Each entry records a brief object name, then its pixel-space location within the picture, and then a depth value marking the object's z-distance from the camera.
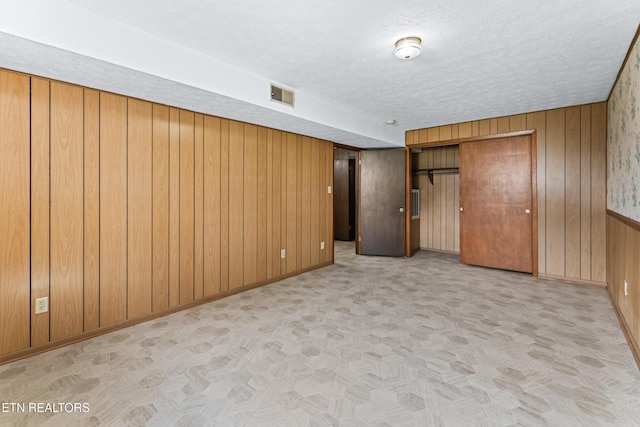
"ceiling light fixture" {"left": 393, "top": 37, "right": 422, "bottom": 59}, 2.38
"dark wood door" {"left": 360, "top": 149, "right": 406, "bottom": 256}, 5.90
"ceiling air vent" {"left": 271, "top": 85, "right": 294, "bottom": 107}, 3.27
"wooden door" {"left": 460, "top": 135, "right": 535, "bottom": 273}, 4.67
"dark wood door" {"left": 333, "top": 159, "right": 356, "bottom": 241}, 8.09
